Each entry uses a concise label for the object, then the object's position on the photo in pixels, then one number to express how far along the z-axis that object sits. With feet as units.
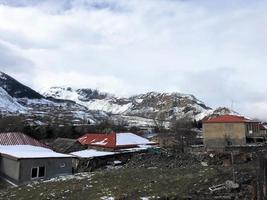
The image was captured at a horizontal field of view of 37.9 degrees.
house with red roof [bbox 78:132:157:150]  190.27
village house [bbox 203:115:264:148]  201.57
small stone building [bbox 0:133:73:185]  114.83
